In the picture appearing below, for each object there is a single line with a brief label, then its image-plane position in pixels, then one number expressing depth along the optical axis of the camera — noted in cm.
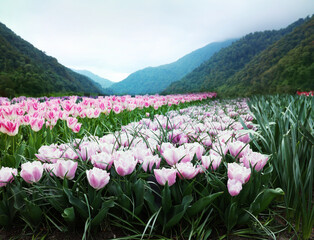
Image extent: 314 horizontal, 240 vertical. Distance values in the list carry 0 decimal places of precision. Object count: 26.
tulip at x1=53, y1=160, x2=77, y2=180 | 117
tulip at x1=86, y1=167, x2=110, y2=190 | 107
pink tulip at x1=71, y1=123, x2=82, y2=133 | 213
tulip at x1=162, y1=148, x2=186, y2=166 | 127
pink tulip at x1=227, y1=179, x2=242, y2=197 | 105
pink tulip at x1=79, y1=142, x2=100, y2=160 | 139
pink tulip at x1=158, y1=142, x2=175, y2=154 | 147
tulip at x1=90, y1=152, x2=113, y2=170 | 126
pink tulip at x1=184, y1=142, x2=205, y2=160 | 139
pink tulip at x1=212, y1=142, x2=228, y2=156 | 144
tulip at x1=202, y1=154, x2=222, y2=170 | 124
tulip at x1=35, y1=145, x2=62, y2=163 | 137
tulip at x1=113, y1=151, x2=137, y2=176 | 115
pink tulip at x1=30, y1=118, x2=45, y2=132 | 205
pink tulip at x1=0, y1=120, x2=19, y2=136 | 183
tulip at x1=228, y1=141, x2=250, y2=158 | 144
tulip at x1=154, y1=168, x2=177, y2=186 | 109
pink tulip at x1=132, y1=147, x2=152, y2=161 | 132
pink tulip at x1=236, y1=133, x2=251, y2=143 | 180
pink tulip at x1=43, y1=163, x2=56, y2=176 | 125
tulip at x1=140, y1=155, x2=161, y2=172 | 126
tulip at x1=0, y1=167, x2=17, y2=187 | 116
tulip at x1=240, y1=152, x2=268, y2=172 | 124
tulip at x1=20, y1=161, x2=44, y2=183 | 115
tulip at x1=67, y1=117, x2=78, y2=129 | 215
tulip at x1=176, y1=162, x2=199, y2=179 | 114
